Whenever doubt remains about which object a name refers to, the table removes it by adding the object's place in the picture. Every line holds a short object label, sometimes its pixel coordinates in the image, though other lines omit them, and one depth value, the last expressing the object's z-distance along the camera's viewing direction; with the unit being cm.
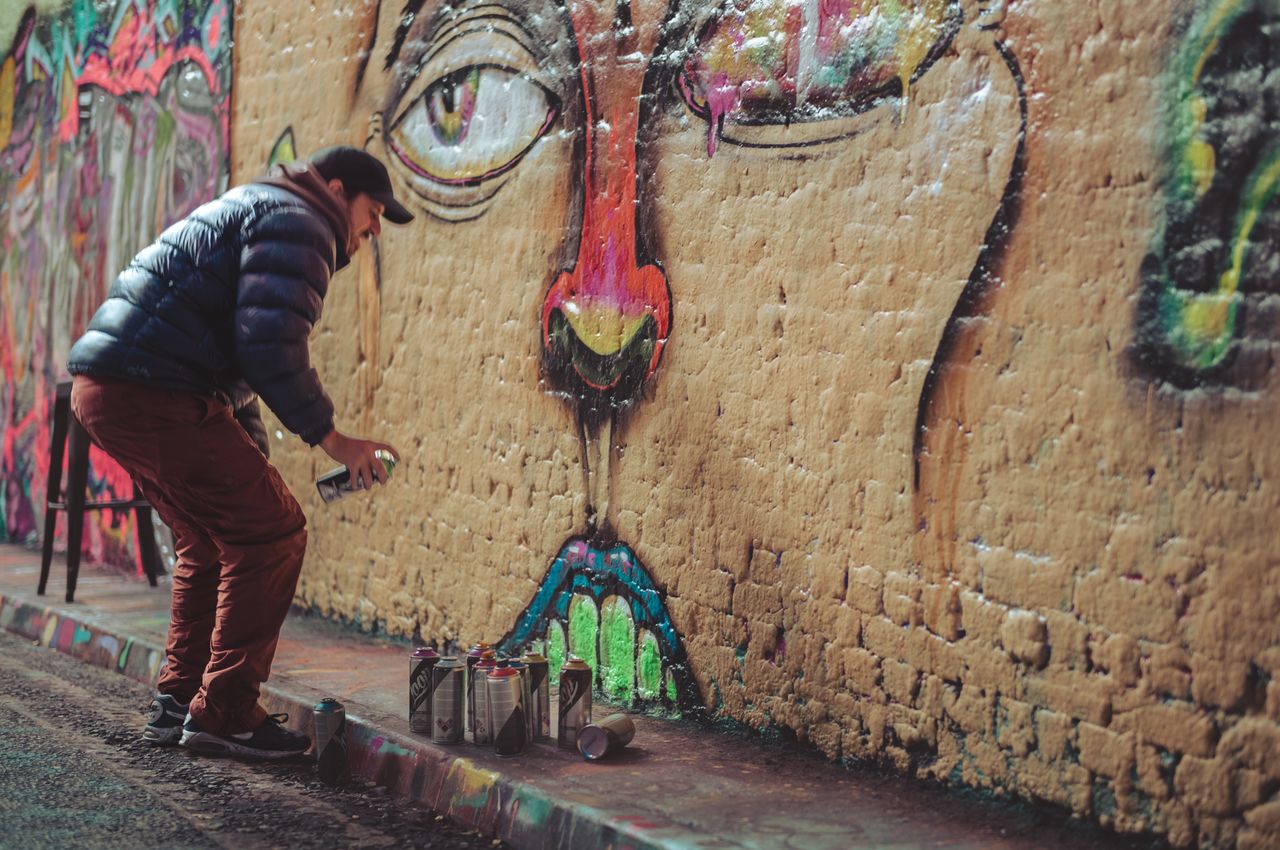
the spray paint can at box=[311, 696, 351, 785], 389
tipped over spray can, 371
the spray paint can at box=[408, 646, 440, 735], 392
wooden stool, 649
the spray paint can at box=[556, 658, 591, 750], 384
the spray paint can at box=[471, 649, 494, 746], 382
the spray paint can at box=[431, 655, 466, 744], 383
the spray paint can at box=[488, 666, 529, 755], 374
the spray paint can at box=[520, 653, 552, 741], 389
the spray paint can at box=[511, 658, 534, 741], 383
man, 376
